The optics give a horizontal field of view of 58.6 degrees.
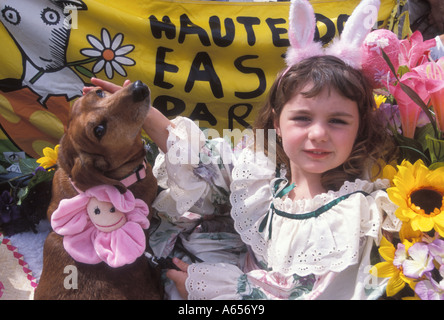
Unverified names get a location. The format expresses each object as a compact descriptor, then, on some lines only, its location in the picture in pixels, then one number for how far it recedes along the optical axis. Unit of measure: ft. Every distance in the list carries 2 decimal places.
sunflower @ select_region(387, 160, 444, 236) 3.30
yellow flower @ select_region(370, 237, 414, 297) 3.27
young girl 3.55
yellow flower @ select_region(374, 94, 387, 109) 4.32
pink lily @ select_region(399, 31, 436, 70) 3.99
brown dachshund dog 3.43
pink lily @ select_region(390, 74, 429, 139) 3.73
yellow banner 6.21
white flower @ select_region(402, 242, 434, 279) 3.13
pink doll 3.51
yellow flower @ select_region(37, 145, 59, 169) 5.00
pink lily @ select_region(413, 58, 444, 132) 3.45
